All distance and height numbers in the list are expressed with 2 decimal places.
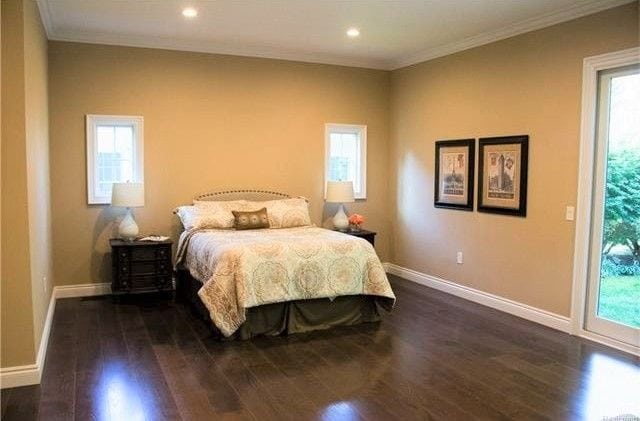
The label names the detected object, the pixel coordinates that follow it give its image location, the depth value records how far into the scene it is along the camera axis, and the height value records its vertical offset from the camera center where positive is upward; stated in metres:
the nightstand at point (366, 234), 6.33 -0.69
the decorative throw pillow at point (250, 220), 5.72 -0.49
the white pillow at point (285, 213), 5.99 -0.43
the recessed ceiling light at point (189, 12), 4.69 +1.48
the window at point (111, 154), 5.68 +0.22
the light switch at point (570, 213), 4.54 -0.29
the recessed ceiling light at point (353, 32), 5.34 +1.51
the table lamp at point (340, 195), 6.47 -0.23
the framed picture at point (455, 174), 5.69 +0.05
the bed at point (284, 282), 4.26 -0.92
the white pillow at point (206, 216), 5.62 -0.46
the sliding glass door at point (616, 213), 4.11 -0.26
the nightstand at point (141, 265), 5.38 -0.97
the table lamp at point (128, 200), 5.43 -0.28
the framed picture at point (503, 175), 5.03 +0.05
